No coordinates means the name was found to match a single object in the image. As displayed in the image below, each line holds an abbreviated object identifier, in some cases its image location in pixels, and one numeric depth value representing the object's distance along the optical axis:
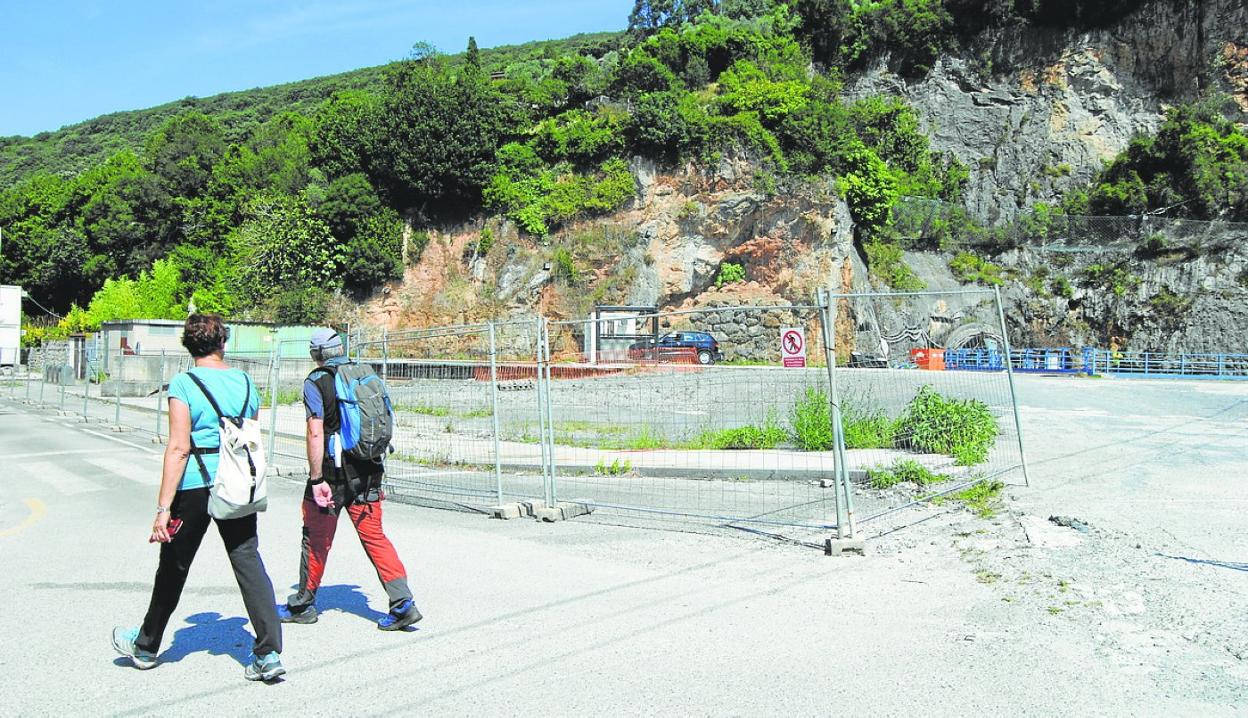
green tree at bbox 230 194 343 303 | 42.50
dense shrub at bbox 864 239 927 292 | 43.69
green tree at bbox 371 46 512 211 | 42.34
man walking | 5.35
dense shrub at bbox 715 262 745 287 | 40.72
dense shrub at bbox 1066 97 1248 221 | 45.78
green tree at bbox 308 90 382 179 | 44.12
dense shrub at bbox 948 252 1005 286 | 46.84
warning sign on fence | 8.00
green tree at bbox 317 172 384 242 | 42.25
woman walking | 4.34
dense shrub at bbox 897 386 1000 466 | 11.57
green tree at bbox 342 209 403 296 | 42.12
